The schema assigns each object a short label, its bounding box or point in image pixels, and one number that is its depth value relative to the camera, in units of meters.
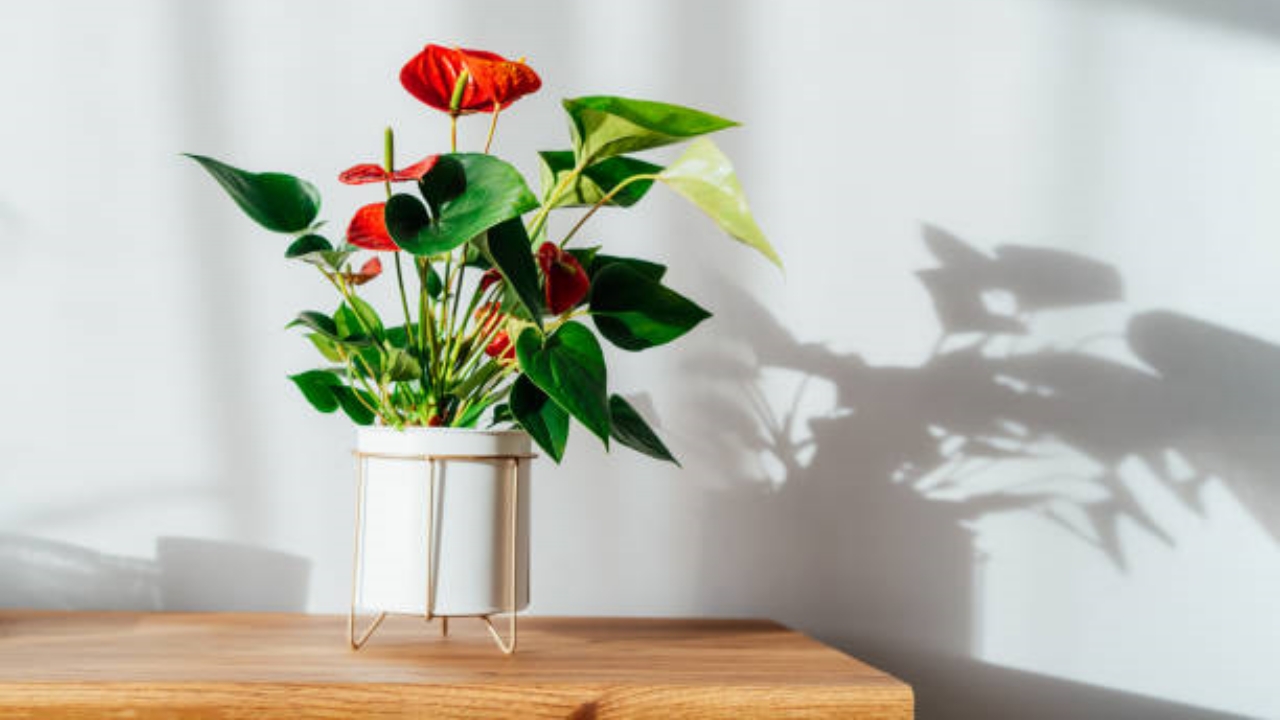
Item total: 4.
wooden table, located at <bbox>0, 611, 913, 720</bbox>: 0.71
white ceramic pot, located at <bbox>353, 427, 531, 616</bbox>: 0.87
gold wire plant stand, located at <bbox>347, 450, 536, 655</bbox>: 0.87
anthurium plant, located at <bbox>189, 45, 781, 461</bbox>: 0.77
